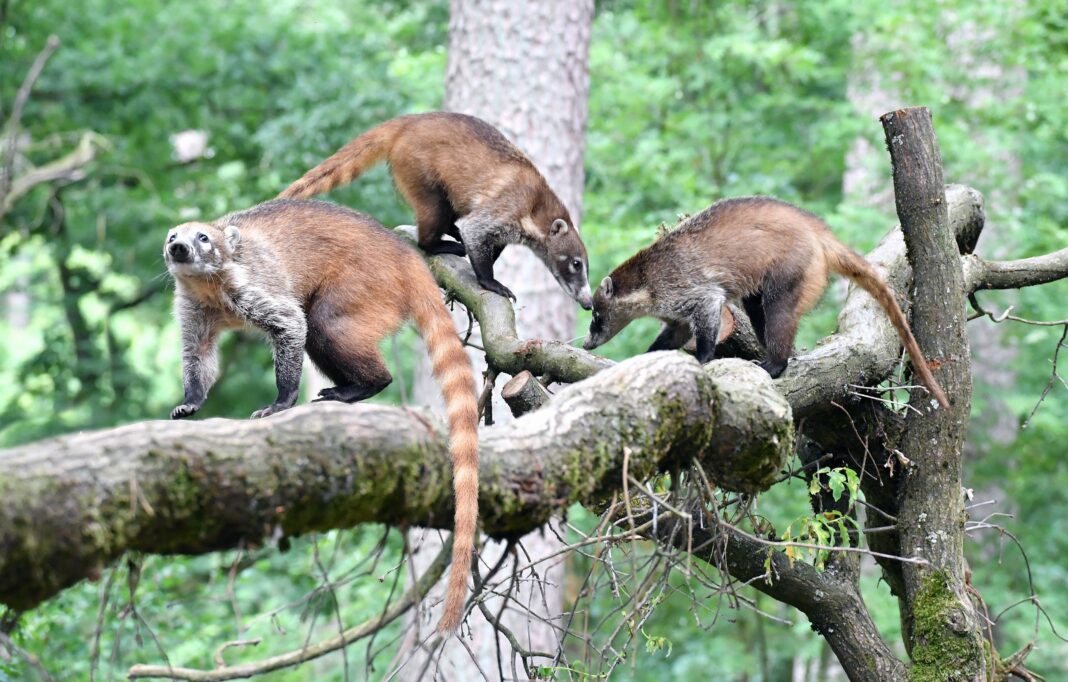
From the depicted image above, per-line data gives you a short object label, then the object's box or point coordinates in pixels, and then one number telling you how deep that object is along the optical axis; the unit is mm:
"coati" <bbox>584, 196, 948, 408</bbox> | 8930
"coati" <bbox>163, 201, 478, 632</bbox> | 8477
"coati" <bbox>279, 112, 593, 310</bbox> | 10812
